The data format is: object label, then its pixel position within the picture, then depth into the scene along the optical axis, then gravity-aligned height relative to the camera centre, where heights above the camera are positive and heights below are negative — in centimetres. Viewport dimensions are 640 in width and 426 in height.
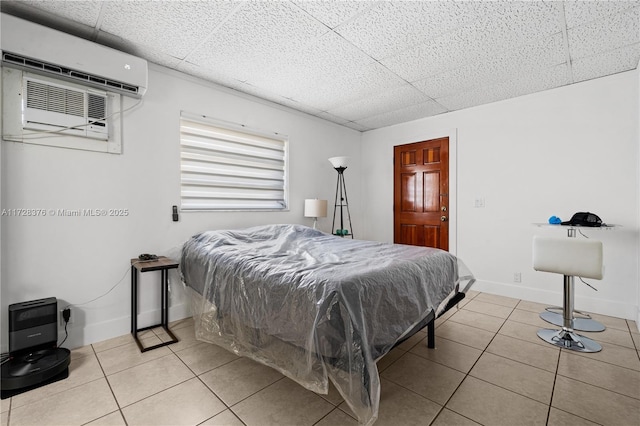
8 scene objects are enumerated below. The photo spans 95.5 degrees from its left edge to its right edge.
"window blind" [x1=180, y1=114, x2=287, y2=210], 307 +48
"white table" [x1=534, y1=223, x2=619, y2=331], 266 -110
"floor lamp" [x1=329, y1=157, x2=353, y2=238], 449 +13
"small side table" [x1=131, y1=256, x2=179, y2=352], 236 -73
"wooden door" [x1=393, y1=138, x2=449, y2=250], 418 +22
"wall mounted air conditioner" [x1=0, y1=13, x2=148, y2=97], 196 +111
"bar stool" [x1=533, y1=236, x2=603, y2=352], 220 -46
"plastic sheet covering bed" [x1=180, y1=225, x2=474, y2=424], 139 -56
